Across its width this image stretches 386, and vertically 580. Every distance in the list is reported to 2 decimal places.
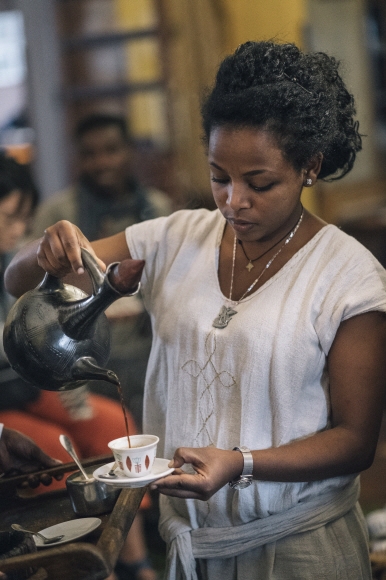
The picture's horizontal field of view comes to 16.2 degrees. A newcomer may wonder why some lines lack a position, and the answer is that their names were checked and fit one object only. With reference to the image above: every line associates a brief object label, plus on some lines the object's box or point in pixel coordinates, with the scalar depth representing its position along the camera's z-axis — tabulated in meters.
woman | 1.87
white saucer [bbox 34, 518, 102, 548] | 1.79
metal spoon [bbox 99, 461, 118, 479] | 1.78
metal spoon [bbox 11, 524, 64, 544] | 1.80
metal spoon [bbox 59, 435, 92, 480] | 1.95
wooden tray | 1.65
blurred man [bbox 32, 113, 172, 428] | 3.72
